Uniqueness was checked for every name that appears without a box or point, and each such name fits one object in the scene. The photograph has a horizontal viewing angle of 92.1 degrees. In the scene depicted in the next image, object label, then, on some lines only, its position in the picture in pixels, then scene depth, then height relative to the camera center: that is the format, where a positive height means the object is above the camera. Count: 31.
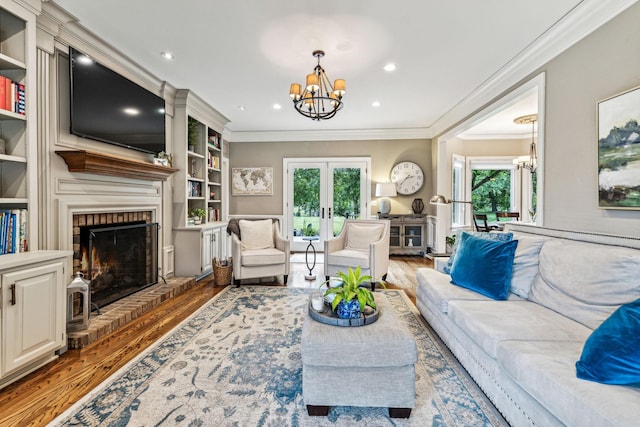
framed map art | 6.89 +0.64
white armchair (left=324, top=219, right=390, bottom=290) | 4.07 -0.55
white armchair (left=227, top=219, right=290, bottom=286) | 4.12 -0.57
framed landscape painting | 2.05 +0.42
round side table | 4.61 -1.01
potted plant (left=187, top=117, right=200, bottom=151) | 4.70 +1.19
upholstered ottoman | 1.65 -0.88
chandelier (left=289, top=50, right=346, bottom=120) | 2.82 +1.15
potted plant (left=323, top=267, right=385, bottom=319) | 1.91 -0.55
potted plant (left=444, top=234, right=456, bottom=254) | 5.50 -0.57
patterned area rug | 1.66 -1.12
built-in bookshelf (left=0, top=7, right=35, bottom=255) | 2.16 +0.54
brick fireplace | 2.56 -0.97
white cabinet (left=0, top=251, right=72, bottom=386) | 1.89 -0.67
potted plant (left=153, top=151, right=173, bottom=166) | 3.86 +0.65
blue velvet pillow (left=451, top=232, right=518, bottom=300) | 2.36 -0.45
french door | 6.69 +0.37
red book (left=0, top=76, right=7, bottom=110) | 2.11 +0.78
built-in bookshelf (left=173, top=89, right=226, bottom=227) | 4.39 +0.81
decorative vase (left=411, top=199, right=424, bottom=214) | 6.48 +0.09
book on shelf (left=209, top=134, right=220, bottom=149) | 5.40 +1.23
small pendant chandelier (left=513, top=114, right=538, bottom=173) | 5.08 +0.92
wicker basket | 4.24 -0.89
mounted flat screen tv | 2.76 +1.04
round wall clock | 6.53 +0.71
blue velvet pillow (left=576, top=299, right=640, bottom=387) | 1.21 -0.57
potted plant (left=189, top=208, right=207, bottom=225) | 4.70 -0.09
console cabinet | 6.35 -0.49
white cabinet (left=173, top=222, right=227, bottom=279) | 4.39 -0.58
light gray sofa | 1.21 -0.68
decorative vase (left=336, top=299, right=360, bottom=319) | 1.90 -0.62
